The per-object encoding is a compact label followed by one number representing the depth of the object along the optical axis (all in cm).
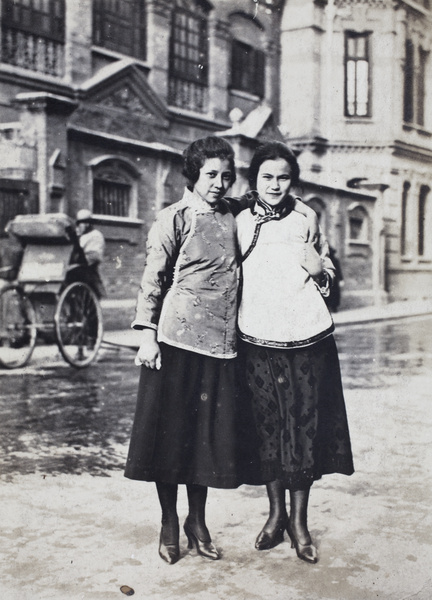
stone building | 477
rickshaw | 744
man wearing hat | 797
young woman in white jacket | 316
